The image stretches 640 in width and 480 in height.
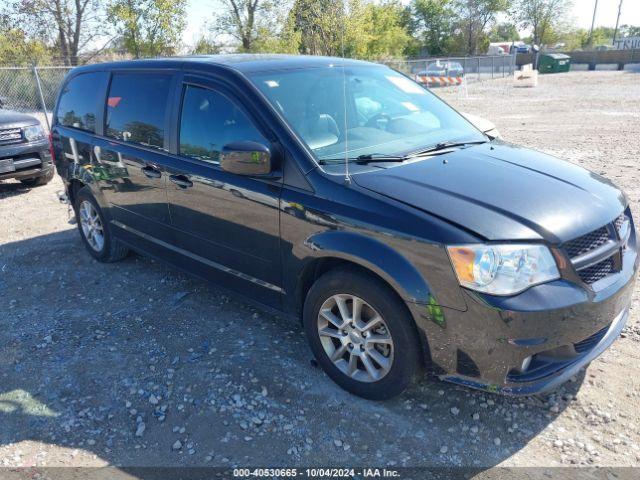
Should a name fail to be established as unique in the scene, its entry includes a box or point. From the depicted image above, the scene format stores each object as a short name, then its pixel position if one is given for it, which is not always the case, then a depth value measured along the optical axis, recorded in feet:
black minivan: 8.16
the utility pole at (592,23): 218.59
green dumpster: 127.65
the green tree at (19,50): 87.20
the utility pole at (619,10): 226.17
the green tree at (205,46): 91.04
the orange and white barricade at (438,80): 72.74
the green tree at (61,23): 88.76
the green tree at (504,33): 246.88
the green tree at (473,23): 220.64
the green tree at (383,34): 116.66
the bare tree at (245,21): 97.30
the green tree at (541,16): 227.81
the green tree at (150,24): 80.38
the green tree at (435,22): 226.17
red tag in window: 14.94
